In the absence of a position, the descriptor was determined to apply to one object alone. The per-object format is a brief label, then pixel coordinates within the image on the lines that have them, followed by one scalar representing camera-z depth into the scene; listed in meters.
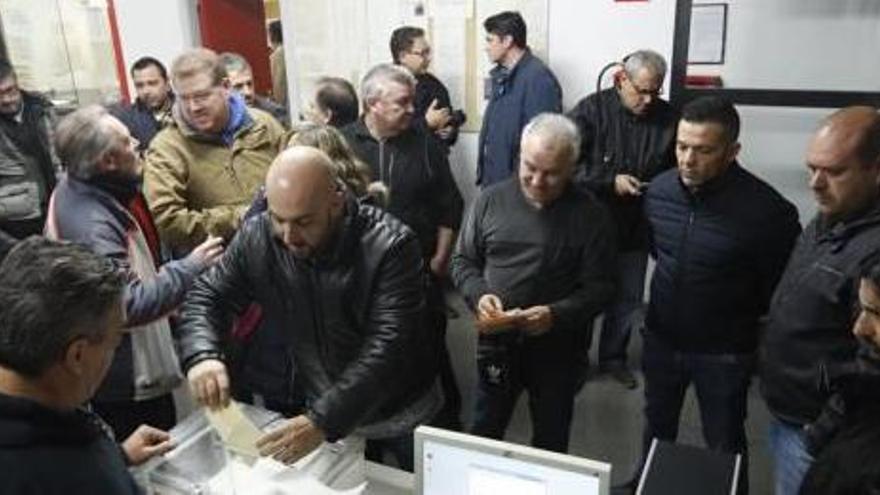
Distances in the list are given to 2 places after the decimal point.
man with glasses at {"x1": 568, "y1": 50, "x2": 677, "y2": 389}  3.21
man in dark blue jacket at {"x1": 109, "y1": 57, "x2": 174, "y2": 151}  3.85
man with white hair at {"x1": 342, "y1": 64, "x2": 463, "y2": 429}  2.84
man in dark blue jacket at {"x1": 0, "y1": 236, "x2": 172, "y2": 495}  1.04
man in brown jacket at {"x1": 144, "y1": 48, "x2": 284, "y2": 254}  2.35
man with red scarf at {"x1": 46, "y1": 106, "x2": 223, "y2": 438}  1.95
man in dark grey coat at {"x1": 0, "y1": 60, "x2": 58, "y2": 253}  3.68
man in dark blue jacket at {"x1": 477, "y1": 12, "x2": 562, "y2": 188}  3.92
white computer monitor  1.24
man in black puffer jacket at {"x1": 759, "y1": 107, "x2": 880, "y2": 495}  1.75
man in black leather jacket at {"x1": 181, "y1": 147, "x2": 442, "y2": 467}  1.66
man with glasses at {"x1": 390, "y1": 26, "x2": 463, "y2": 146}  4.21
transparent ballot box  1.55
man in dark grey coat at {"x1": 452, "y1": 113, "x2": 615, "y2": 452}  2.21
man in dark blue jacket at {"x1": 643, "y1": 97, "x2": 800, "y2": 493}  2.16
